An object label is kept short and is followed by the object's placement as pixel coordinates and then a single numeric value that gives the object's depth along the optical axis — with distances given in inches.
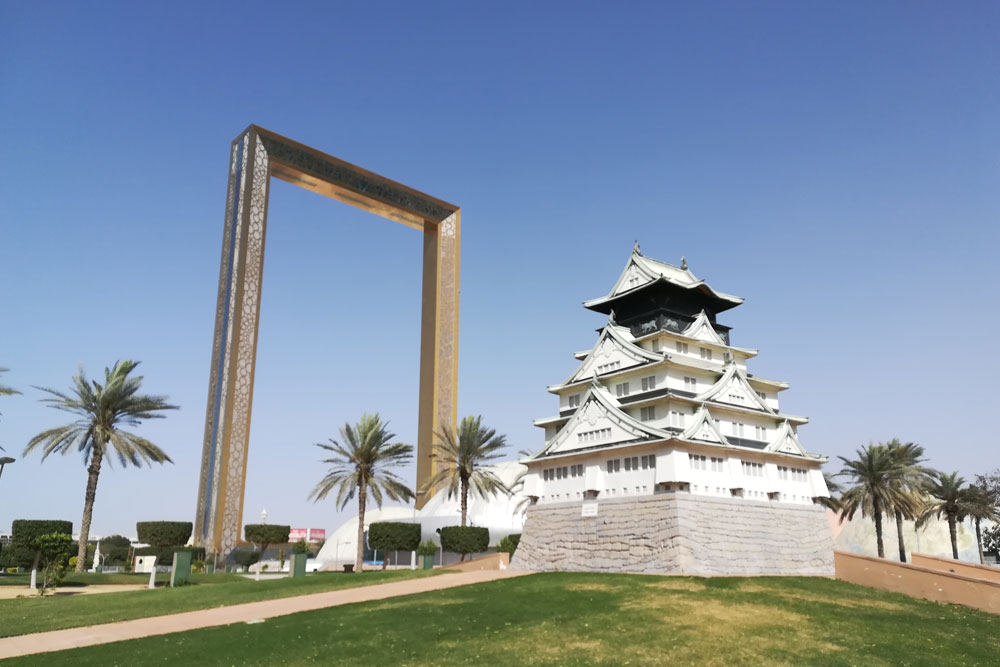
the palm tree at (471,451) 1962.4
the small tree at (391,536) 1974.7
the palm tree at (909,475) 1946.4
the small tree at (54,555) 1257.6
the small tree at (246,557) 1945.1
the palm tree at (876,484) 1914.4
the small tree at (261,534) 2036.2
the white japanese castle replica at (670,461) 1272.1
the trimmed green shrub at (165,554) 1861.5
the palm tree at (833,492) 1991.8
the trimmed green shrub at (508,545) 1795.0
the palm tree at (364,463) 1872.5
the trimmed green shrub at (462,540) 1872.5
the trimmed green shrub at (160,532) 1878.7
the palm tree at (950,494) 1980.8
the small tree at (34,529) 1504.7
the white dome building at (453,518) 2373.3
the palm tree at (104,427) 1648.6
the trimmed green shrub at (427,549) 1900.8
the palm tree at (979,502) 1971.0
